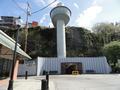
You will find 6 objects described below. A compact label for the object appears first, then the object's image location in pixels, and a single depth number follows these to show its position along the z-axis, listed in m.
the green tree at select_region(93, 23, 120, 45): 27.80
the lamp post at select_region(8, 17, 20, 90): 5.05
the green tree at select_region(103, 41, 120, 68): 18.48
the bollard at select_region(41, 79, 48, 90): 5.00
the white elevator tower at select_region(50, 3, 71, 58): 19.84
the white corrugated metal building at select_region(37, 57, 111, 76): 16.83
